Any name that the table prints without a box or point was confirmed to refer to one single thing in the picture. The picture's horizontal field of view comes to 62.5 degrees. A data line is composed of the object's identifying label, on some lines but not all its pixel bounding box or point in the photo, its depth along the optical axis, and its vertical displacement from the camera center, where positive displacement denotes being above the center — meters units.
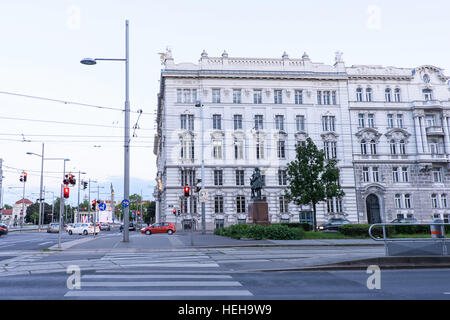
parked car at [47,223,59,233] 52.98 -2.64
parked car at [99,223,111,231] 69.93 -3.53
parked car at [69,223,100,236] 44.31 -2.42
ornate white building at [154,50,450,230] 46.56 +9.12
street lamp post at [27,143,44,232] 49.80 +6.02
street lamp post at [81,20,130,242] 23.48 +3.36
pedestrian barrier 11.81 -1.46
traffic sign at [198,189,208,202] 23.81 +0.68
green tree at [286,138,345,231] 32.09 +2.25
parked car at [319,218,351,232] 36.66 -2.25
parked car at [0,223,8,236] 41.47 -2.03
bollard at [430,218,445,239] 12.05 -1.04
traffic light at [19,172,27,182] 43.90 +3.82
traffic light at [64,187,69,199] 19.95 +0.92
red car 40.75 -2.35
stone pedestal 27.38 -0.64
